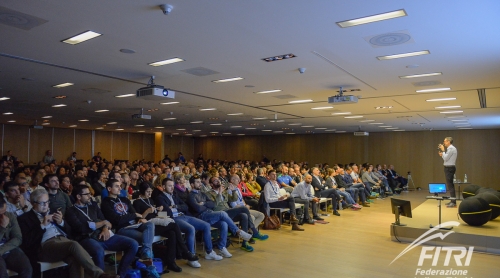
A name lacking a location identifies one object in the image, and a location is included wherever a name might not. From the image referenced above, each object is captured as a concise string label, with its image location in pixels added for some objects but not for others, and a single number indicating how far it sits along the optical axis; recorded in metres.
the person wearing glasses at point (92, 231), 4.45
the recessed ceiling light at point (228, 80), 7.03
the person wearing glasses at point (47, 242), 3.98
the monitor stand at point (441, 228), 6.97
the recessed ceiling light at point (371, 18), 3.73
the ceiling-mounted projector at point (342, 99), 7.51
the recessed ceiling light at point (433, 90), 8.05
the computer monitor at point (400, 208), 7.05
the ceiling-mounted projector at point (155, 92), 6.43
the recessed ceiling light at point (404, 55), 5.16
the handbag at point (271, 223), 8.14
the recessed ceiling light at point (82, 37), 4.46
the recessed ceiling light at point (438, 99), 9.45
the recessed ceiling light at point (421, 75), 6.48
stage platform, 6.36
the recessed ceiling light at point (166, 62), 5.68
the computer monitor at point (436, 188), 8.34
